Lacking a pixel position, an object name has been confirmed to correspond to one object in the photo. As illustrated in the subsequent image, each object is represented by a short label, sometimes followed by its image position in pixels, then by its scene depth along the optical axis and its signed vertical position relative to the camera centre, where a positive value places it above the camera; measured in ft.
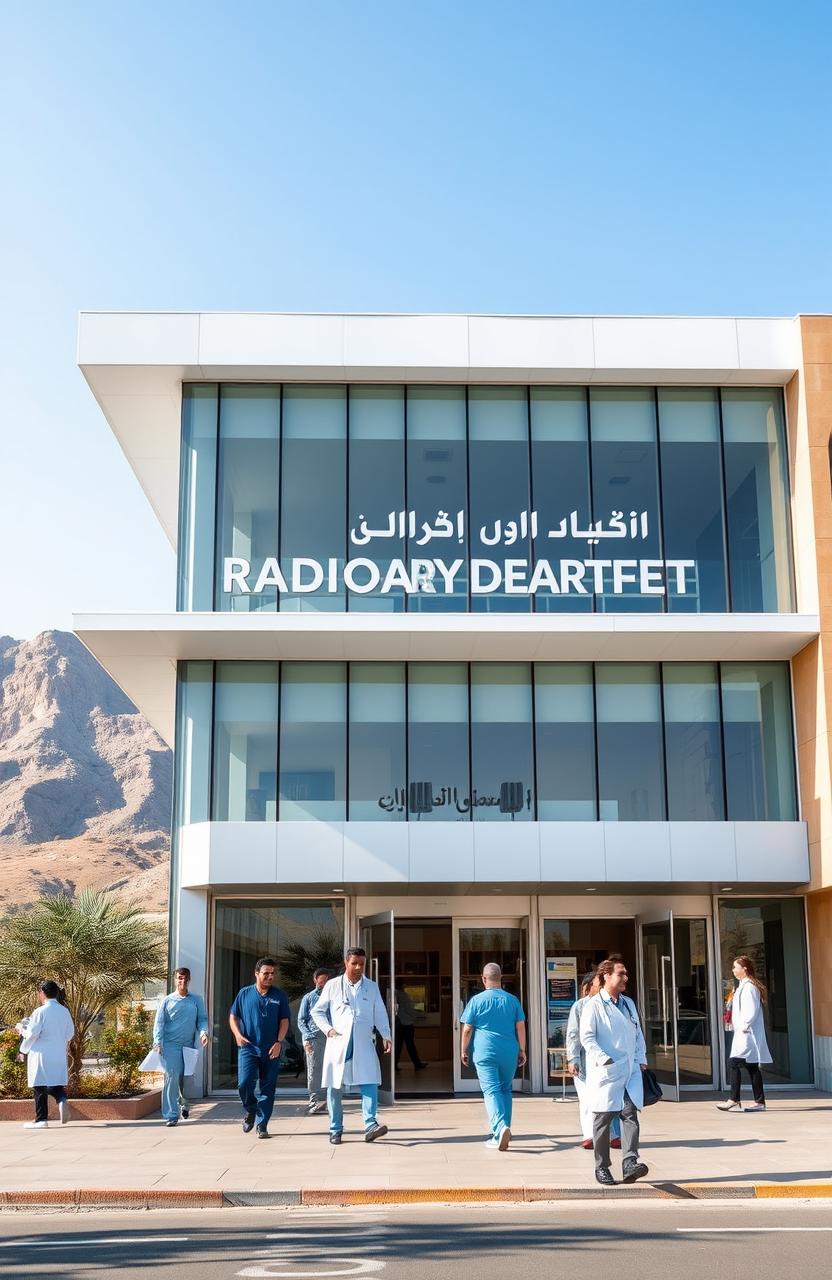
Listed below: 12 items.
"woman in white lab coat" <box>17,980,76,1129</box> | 52.49 -3.57
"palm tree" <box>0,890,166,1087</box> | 58.23 -0.11
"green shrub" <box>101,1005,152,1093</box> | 57.36 -3.77
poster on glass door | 66.28 -1.88
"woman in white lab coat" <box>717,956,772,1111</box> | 53.67 -3.16
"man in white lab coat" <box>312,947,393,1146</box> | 45.34 -2.66
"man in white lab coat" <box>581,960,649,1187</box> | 36.40 -3.11
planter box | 54.65 -5.89
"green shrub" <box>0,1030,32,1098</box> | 55.88 -4.64
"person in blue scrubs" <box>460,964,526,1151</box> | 43.06 -2.78
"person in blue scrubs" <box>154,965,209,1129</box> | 52.70 -2.86
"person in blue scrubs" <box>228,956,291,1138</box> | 47.96 -2.81
